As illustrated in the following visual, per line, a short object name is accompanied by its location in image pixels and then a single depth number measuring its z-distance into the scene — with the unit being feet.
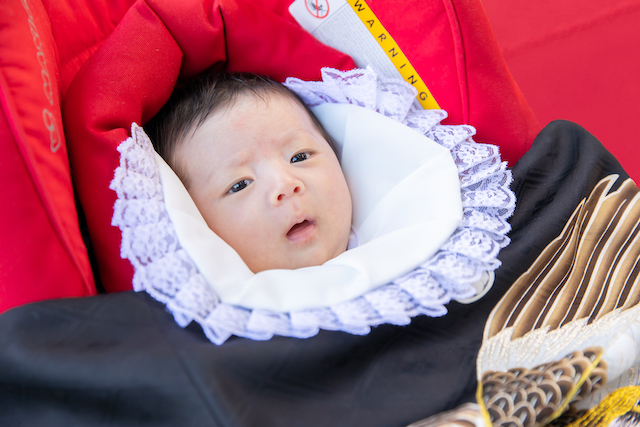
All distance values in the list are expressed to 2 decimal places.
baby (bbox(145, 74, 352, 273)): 2.23
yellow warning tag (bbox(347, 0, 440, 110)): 2.67
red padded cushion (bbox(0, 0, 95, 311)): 1.76
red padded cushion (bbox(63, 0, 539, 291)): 2.04
